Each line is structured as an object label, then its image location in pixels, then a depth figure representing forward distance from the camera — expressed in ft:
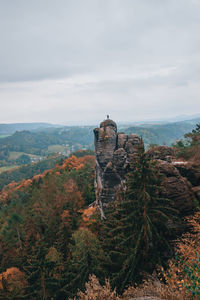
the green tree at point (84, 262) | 61.96
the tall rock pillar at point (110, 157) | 100.83
